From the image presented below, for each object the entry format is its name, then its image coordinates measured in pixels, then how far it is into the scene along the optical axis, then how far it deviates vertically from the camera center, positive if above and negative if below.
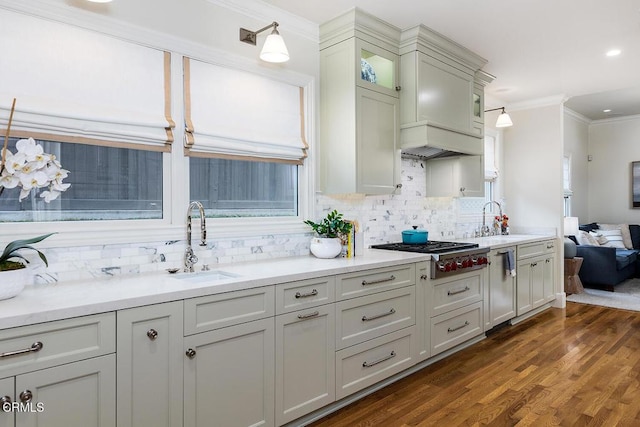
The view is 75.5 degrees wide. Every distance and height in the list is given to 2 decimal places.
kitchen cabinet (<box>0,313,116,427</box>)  1.42 -0.57
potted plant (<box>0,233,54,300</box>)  1.61 -0.22
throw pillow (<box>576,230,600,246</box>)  6.32 -0.39
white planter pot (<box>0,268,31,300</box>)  1.60 -0.26
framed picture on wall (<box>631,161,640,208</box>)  7.30 +0.52
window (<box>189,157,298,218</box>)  2.72 +0.20
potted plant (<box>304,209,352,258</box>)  2.92 -0.15
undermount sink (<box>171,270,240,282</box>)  2.33 -0.35
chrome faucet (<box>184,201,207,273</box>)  2.44 -0.15
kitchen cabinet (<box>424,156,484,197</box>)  4.12 +0.39
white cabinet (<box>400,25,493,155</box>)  3.40 +1.07
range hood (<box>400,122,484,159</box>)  3.38 +0.63
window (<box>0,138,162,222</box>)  2.08 +0.15
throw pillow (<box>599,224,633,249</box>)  6.85 -0.29
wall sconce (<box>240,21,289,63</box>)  2.50 +1.01
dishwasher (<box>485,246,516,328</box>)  3.96 -0.76
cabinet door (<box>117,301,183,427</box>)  1.67 -0.63
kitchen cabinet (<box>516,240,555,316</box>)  4.48 -0.71
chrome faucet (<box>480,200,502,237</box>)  5.03 -0.16
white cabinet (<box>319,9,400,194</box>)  3.10 +0.83
